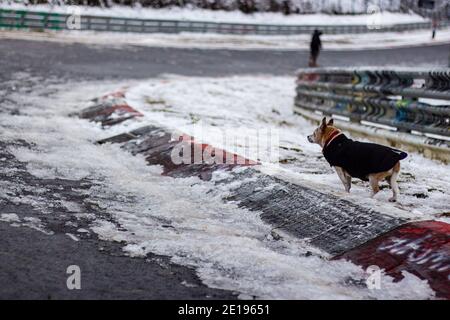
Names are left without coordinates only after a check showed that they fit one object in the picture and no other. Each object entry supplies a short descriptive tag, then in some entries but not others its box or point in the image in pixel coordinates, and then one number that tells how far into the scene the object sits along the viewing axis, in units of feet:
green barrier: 106.42
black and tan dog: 18.92
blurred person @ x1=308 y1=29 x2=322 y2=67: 92.84
